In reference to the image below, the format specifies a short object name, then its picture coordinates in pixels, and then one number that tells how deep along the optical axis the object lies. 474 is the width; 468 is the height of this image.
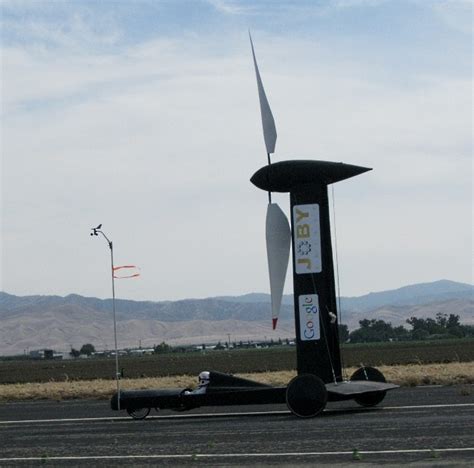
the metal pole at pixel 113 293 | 24.25
